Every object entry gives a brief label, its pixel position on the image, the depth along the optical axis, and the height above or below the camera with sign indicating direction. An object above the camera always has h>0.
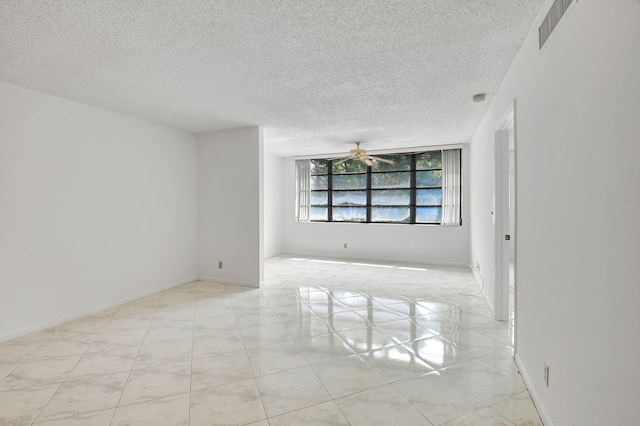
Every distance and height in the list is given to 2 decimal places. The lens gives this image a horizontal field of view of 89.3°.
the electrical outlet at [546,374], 1.86 -0.93
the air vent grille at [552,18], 1.64 +1.07
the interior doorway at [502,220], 3.39 -0.08
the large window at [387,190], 6.74 +0.53
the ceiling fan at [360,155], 6.03 +1.10
